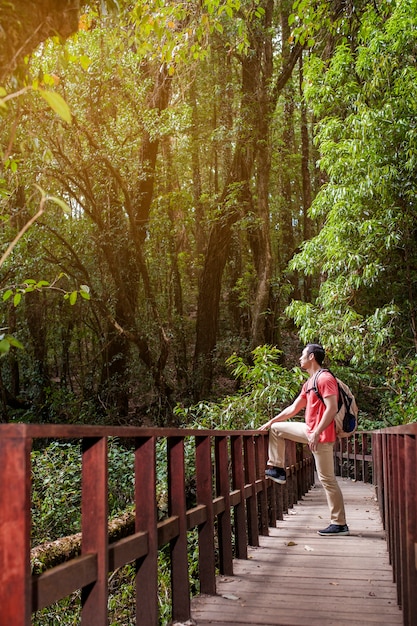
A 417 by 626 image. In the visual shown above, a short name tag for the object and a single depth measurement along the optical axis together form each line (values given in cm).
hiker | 592
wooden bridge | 176
